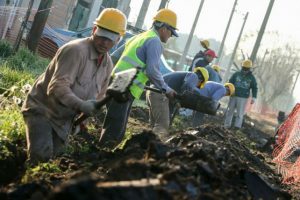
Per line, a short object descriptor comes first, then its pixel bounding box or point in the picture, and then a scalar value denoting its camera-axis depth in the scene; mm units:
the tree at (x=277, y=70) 61469
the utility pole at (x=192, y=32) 33106
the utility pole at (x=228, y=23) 41062
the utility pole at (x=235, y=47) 44375
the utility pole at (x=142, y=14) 21964
